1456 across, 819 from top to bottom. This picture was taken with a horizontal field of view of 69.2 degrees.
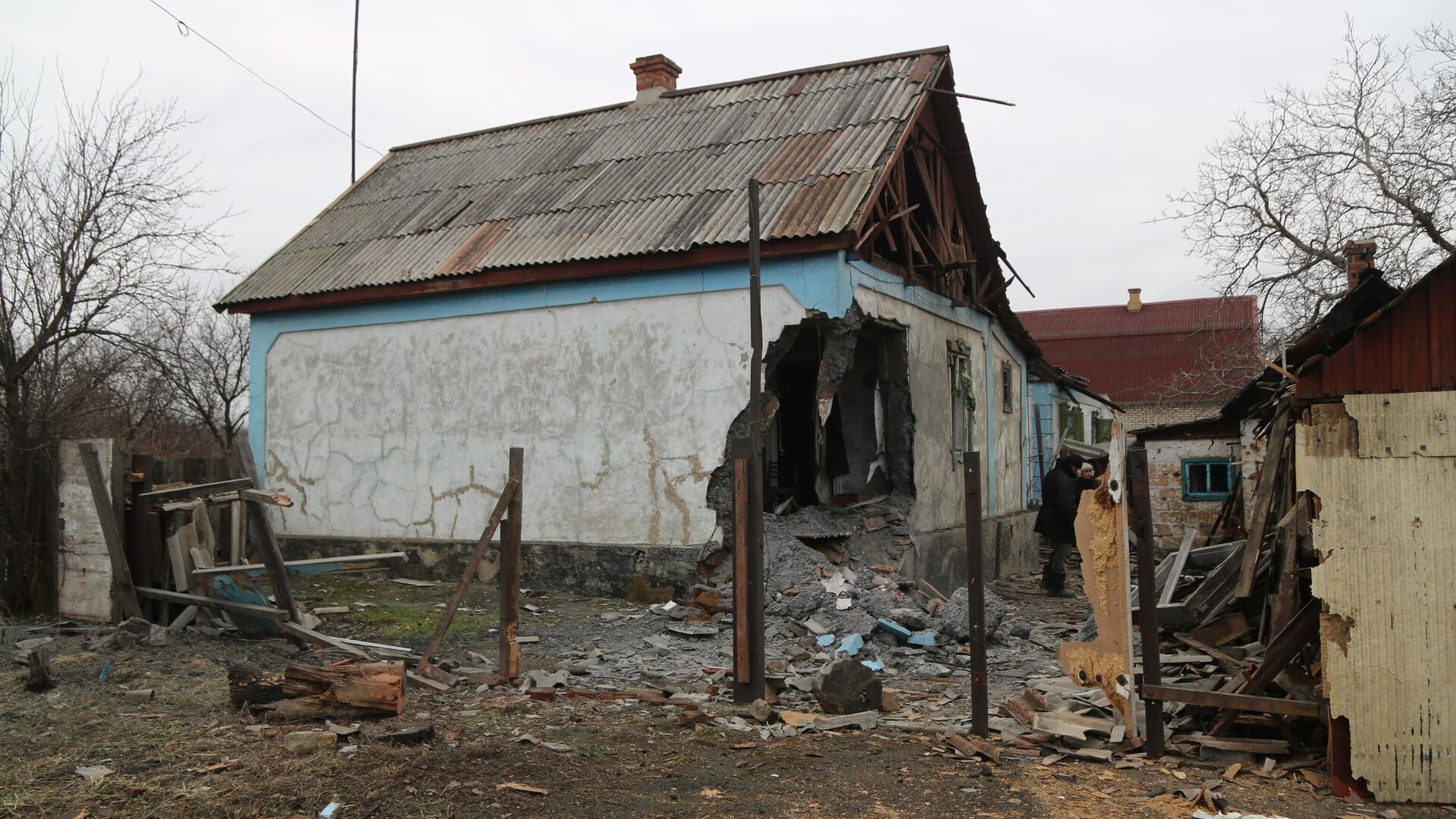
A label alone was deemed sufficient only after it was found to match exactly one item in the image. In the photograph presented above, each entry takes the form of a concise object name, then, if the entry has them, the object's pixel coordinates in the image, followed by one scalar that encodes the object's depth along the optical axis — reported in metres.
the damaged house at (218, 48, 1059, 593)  10.83
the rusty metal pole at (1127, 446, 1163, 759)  5.51
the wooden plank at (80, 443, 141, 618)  8.77
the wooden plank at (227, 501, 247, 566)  11.24
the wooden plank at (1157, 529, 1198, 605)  9.13
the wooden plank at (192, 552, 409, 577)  8.51
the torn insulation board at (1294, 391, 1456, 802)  4.97
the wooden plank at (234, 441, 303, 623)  8.16
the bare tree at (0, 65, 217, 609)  9.39
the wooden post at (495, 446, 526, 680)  7.41
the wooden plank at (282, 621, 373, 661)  7.92
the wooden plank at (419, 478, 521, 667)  7.25
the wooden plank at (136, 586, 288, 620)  8.31
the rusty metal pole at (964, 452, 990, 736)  6.05
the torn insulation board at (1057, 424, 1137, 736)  5.77
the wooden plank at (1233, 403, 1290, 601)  7.61
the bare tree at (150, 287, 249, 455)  28.12
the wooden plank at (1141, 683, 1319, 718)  5.32
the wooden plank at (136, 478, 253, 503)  9.01
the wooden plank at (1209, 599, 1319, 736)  5.50
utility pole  25.25
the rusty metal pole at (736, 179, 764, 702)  6.90
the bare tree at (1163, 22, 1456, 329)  18.61
